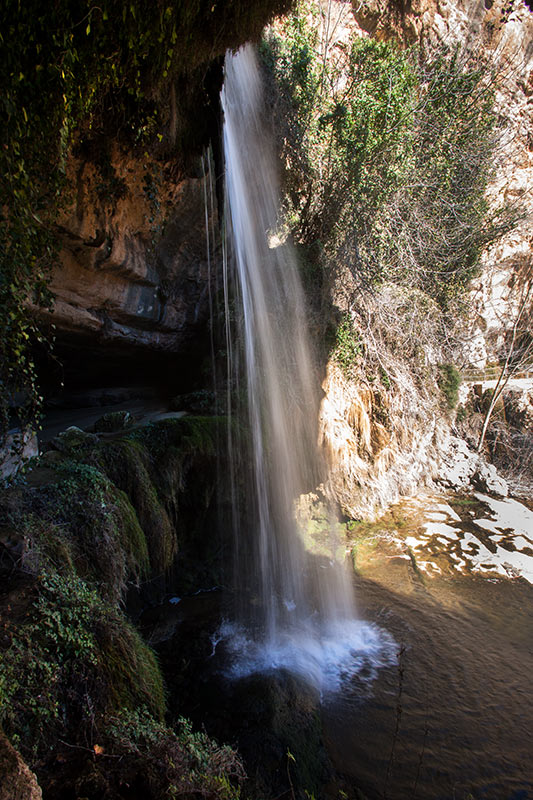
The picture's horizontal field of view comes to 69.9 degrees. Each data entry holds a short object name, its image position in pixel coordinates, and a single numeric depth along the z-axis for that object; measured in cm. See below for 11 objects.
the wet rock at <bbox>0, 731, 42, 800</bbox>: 138
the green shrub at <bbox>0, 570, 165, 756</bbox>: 244
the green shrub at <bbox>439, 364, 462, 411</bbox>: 1283
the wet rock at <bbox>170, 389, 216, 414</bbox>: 921
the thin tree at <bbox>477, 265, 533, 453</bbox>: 1459
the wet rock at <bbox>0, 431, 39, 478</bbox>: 384
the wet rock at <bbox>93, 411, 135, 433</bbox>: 777
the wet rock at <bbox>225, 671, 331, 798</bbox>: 394
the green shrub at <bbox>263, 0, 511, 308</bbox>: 968
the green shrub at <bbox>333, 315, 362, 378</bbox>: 1072
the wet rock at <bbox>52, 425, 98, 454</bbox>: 580
